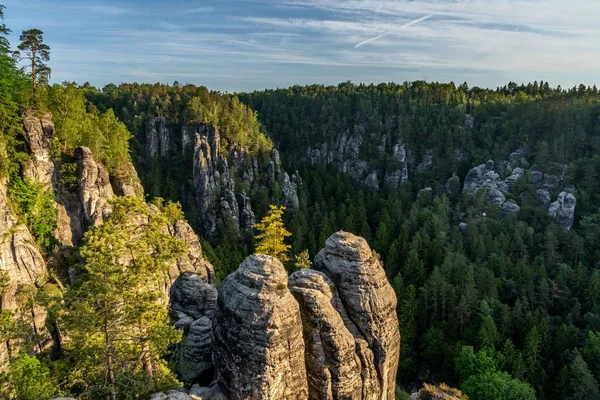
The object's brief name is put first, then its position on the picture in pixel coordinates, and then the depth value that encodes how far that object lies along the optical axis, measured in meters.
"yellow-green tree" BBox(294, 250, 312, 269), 37.12
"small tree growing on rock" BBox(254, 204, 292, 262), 40.06
